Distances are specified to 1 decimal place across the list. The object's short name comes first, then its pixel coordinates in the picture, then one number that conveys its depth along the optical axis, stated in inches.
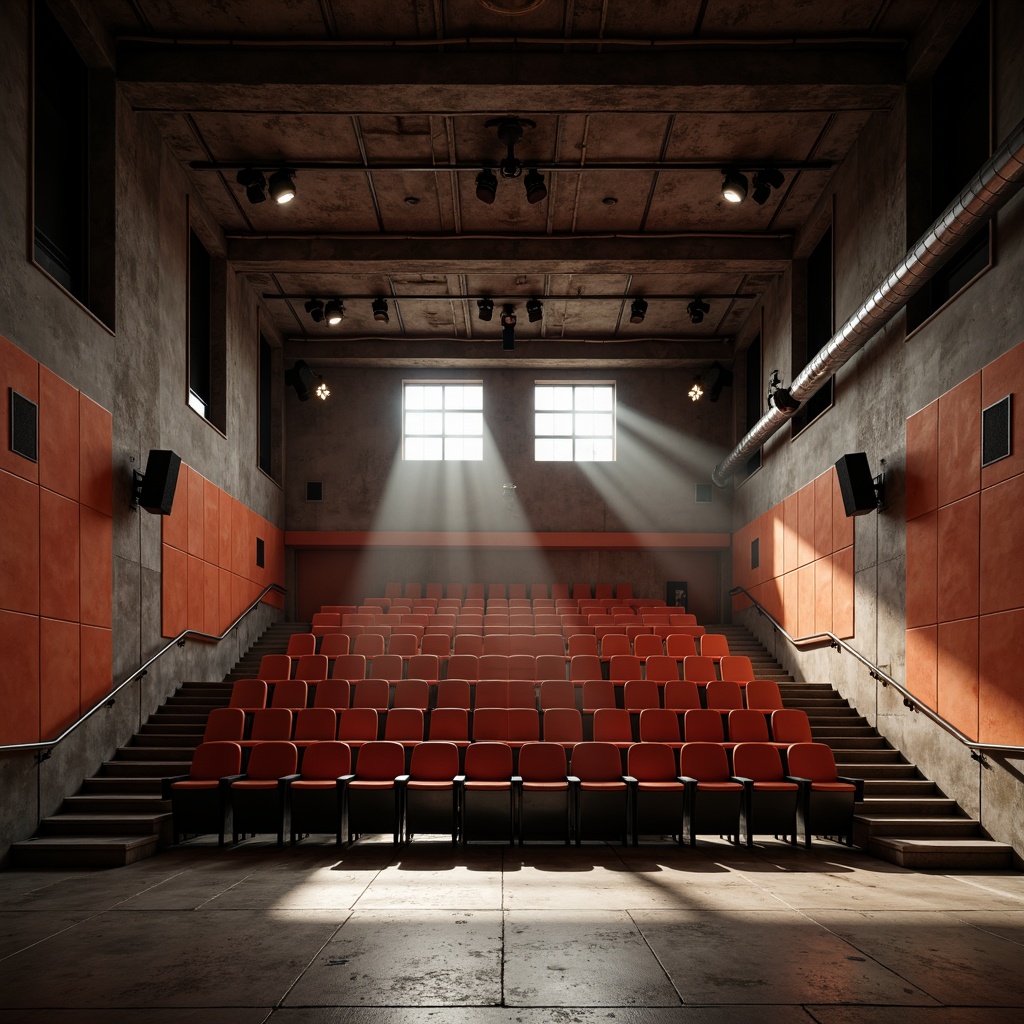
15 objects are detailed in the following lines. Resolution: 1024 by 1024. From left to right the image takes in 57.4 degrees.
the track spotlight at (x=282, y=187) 384.8
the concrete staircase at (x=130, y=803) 245.0
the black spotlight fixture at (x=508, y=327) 547.8
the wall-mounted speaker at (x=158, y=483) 337.4
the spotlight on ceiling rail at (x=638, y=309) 530.9
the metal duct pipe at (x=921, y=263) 234.1
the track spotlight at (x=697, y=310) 535.7
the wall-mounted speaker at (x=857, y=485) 340.2
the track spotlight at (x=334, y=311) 535.8
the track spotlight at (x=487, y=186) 376.8
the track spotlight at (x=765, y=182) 391.2
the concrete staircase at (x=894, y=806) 246.5
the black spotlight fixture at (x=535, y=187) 374.3
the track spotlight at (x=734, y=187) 386.3
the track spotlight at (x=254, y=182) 391.5
